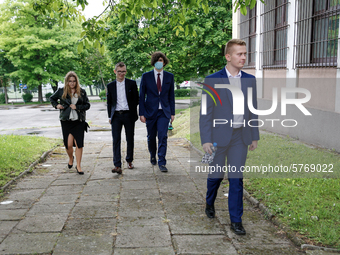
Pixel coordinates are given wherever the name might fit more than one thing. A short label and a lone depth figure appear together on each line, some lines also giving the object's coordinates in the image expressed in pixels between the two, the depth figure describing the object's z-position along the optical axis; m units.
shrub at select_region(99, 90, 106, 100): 47.83
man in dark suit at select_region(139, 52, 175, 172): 7.07
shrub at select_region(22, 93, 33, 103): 46.47
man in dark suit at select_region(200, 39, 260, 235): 4.09
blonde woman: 7.06
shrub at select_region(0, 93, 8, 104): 47.56
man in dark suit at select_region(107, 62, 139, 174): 7.05
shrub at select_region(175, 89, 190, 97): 49.84
